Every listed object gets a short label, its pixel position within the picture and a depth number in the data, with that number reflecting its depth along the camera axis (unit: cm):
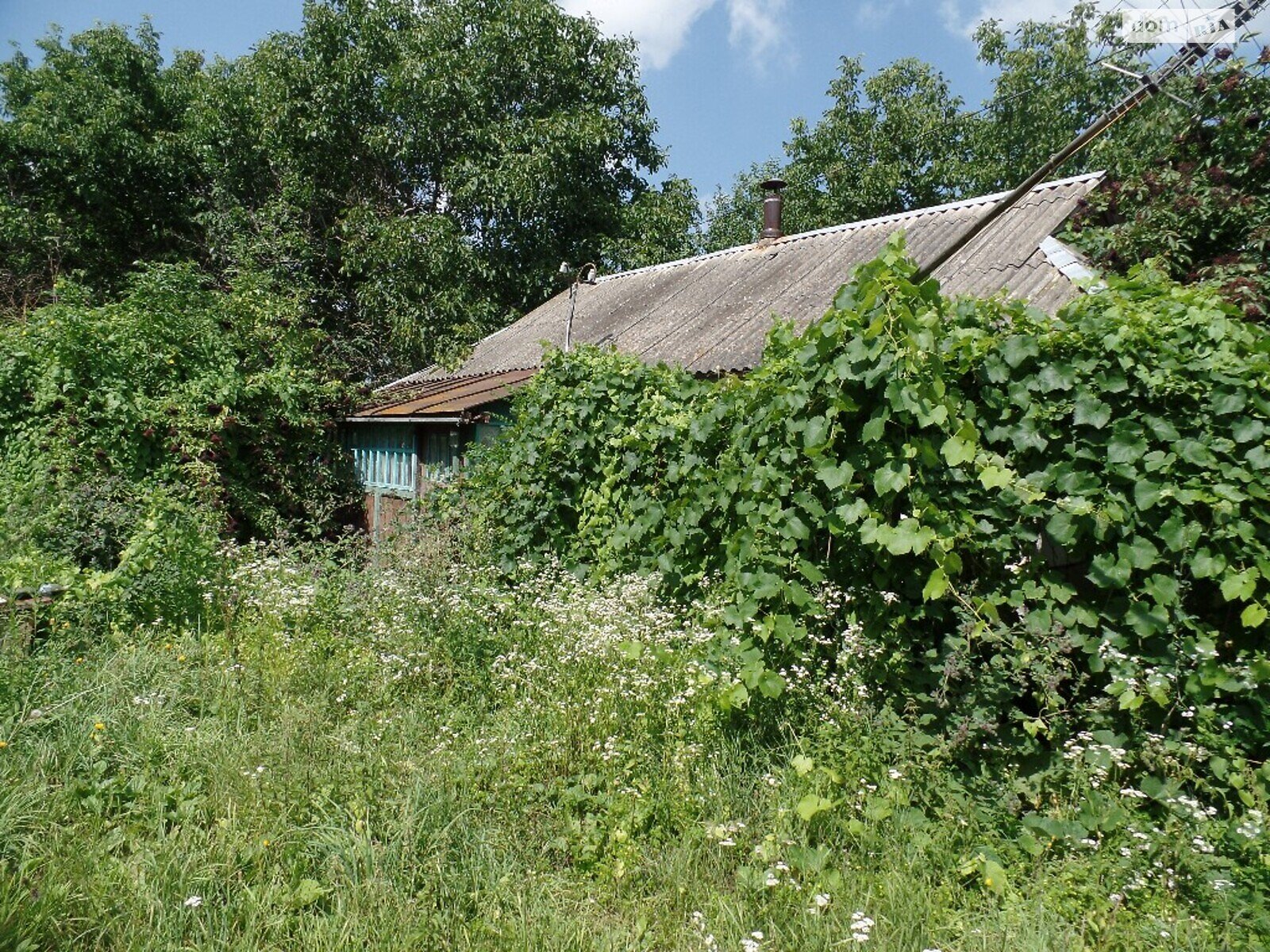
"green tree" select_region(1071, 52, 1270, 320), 696
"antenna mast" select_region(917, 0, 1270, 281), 481
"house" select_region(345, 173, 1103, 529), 826
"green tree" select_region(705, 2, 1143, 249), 1783
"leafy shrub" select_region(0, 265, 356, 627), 630
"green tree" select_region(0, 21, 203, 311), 1831
